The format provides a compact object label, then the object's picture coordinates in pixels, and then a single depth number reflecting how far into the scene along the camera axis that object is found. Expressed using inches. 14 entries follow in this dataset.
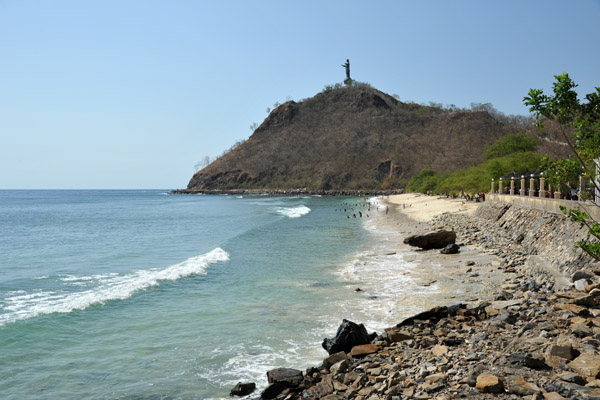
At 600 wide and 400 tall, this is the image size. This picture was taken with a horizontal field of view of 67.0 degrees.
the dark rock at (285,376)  345.7
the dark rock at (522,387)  252.3
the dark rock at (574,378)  255.4
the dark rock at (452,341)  360.5
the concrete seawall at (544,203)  629.3
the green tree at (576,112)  328.2
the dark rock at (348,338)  402.9
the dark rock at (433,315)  445.1
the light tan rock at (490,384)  258.0
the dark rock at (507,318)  392.5
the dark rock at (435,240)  1018.3
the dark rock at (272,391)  337.1
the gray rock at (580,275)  479.5
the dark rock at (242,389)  351.3
